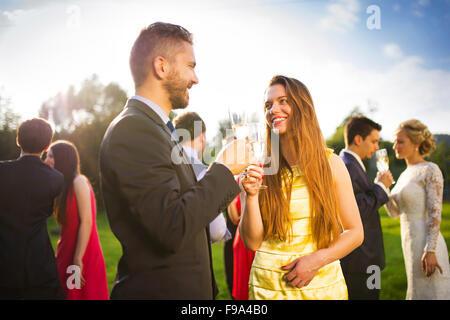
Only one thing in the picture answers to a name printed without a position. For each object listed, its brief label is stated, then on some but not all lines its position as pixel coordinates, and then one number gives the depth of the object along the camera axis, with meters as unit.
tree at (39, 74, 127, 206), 23.83
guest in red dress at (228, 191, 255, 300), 3.45
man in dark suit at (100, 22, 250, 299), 1.35
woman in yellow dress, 2.11
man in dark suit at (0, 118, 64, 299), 3.08
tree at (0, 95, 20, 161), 20.31
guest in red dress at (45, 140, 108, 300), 3.76
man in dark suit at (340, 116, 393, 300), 3.58
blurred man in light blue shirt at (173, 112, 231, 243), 3.80
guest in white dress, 3.94
